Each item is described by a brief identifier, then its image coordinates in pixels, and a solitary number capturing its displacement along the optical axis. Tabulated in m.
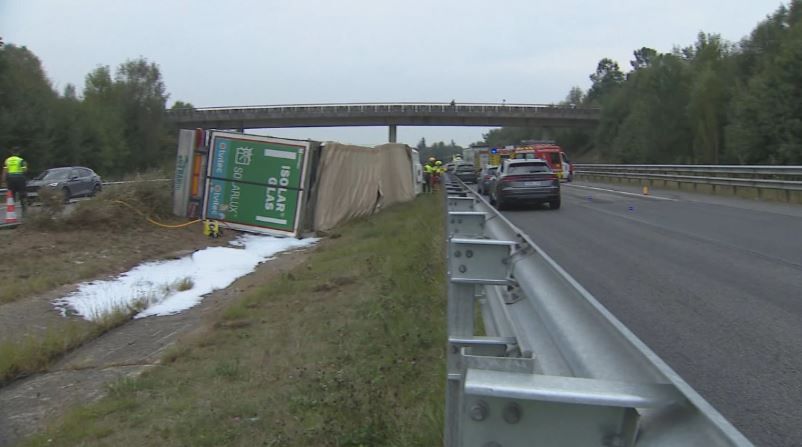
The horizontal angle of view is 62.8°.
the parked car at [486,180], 28.49
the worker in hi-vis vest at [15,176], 18.86
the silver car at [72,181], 26.64
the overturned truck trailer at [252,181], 16.80
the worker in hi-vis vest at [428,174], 35.44
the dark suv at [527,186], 21.67
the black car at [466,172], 48.31
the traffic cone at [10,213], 16.09
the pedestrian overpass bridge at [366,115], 65.75
